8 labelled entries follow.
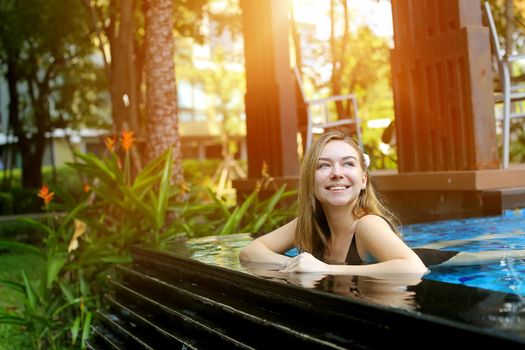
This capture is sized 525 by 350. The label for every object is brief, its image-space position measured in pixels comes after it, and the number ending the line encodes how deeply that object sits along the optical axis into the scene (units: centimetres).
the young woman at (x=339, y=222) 302
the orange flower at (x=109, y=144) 548
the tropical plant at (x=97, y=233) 496
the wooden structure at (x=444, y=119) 563
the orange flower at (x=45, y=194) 488
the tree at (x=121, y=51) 1236
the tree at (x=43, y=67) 1625
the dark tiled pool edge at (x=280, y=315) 193
